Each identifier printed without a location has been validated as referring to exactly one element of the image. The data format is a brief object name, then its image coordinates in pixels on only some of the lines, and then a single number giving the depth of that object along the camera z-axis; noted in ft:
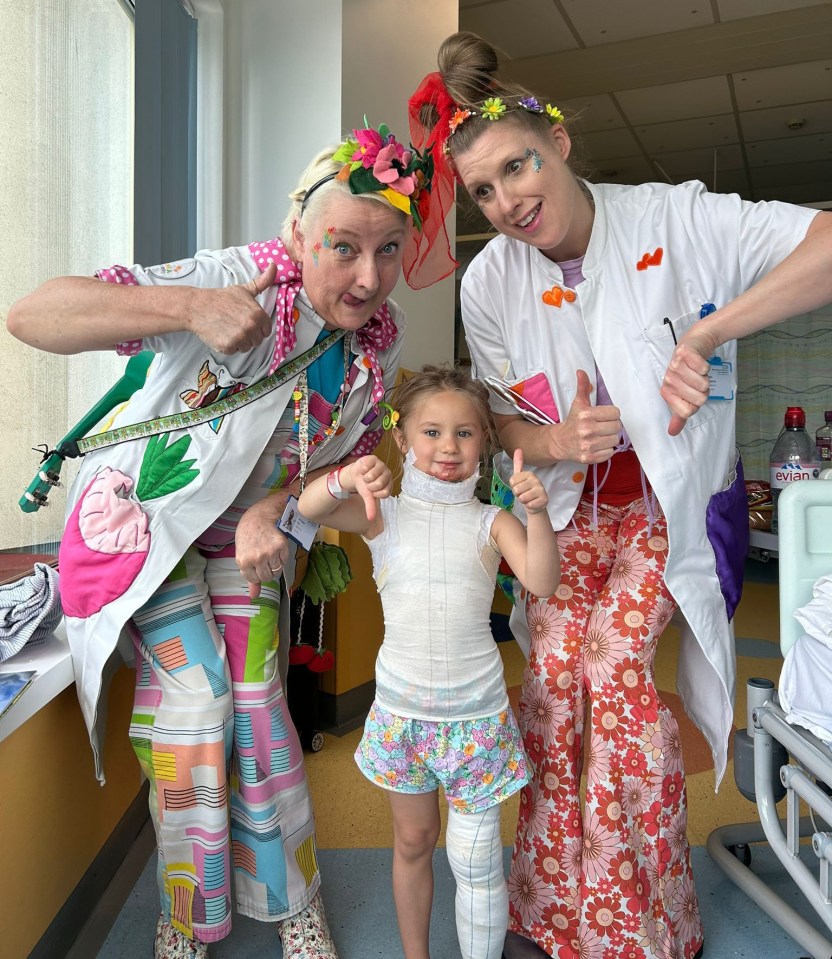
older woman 4.31
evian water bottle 5.79
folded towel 4.59
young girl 4.29
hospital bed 3.44
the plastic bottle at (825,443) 8.45
